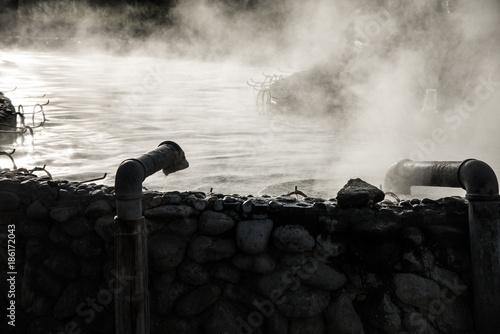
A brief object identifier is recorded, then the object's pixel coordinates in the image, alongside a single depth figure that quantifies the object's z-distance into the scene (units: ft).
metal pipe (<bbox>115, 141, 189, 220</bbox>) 13.76
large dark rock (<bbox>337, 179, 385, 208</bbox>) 14.49
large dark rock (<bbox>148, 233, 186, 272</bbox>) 14.25
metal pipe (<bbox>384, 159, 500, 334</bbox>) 13.60
